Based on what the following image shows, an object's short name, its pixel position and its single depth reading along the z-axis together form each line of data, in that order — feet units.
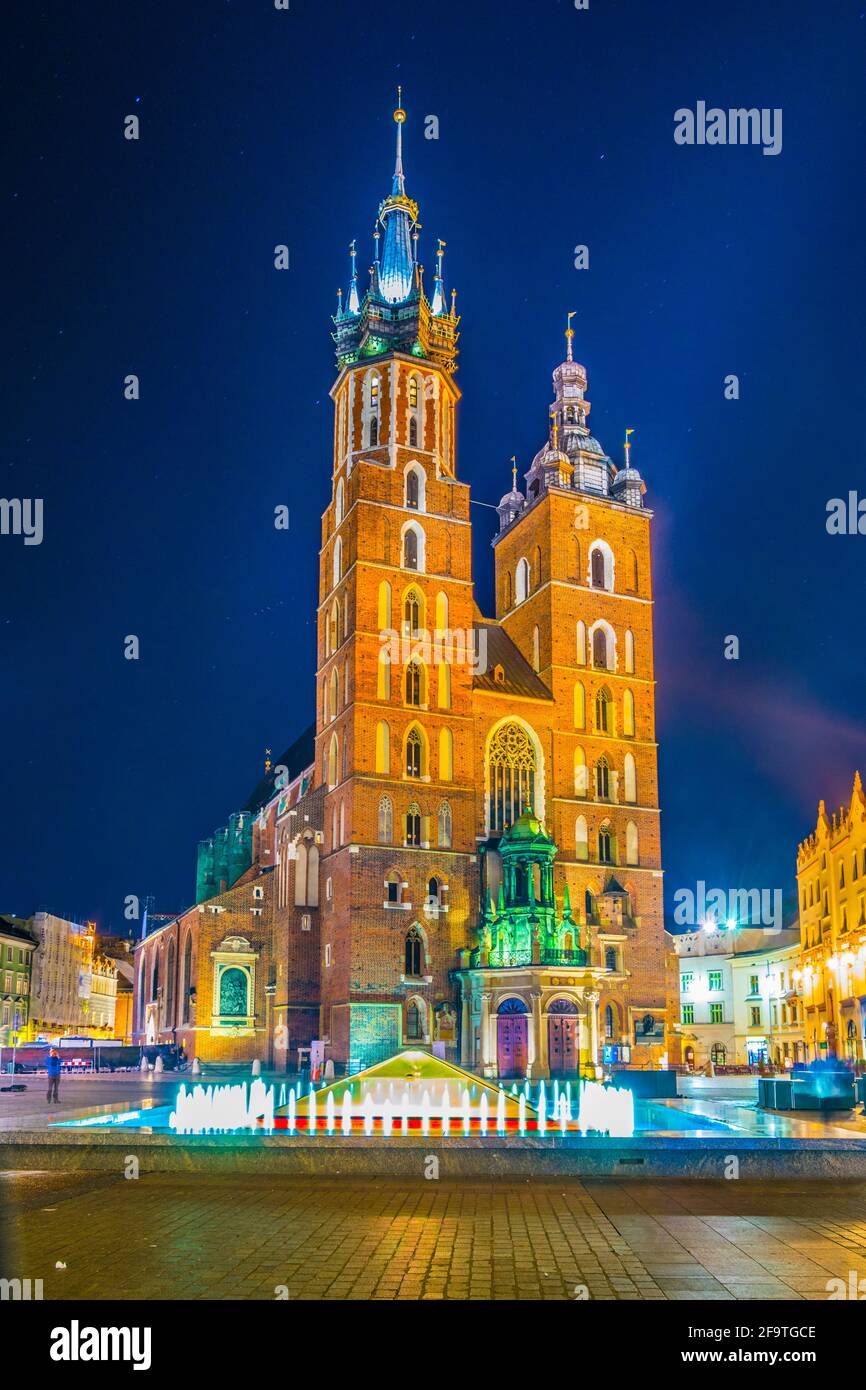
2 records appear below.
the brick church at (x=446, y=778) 166.09
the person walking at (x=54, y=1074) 101.76
